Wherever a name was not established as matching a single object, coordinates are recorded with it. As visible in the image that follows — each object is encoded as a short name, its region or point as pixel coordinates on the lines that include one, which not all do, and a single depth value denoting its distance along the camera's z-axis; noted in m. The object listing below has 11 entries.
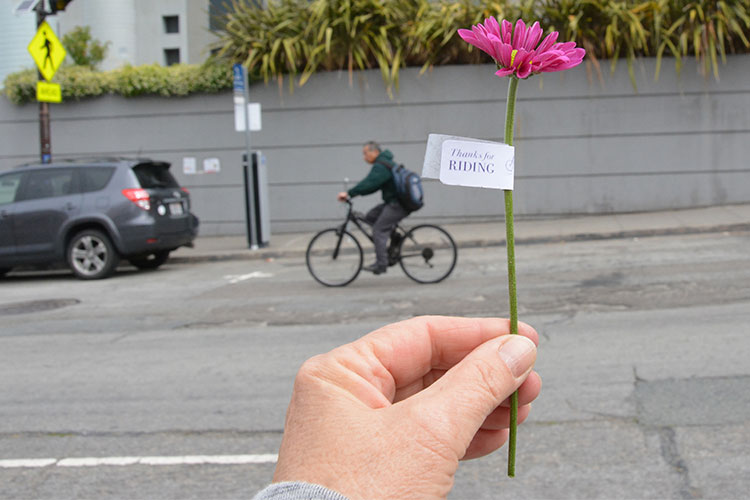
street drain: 10.05
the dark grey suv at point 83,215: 12.55
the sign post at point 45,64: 14.87
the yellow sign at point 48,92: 14.88
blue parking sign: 14.92
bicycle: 10.41
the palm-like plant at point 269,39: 16.91
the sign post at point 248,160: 14.98
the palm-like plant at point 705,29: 15.91
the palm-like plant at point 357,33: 16.61
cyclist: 10.05
